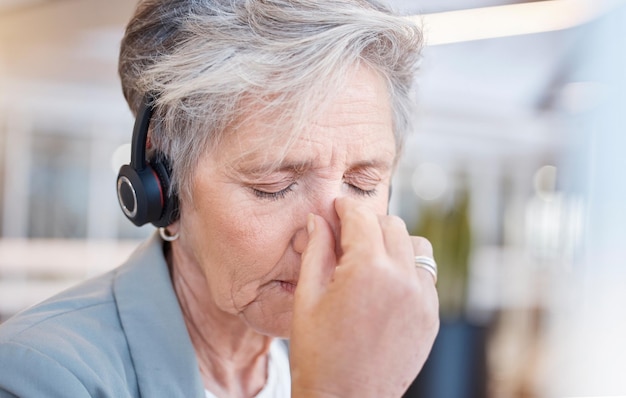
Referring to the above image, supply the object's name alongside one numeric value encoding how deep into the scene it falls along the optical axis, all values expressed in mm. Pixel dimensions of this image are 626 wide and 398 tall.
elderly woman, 949
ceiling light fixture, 2605
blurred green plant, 3330
